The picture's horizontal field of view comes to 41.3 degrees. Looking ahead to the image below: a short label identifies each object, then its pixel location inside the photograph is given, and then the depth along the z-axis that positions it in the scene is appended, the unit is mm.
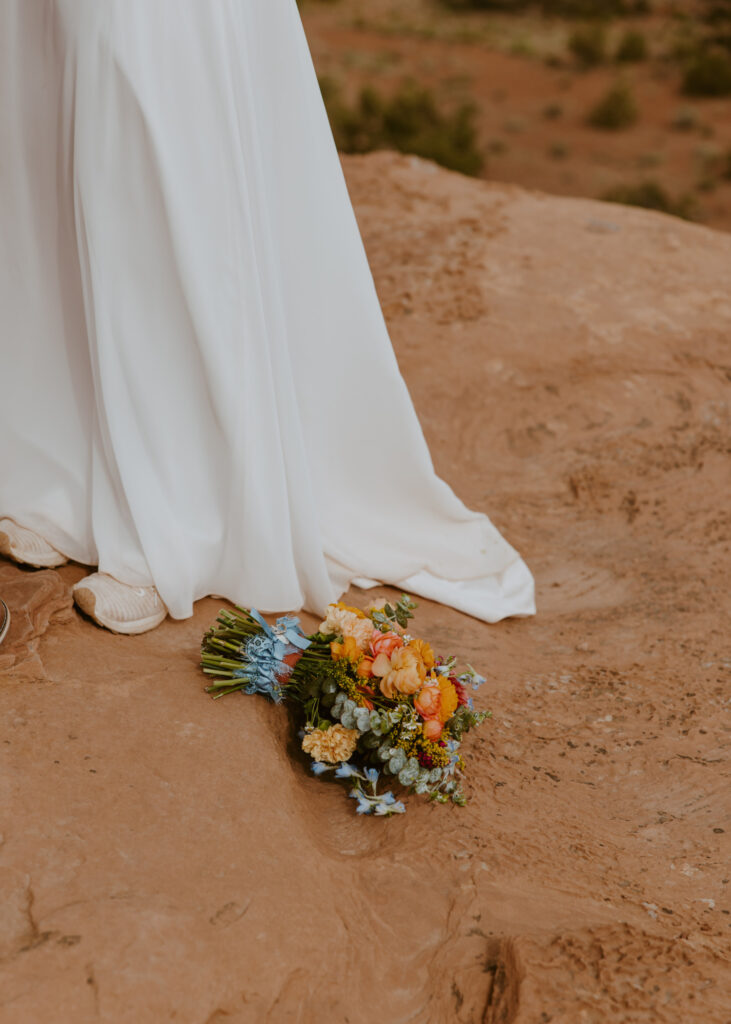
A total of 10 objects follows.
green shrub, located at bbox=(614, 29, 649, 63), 15539
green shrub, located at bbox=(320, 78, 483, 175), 12539
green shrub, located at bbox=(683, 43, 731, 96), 14195
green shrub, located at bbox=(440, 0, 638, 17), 18250
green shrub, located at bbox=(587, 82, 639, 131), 13344
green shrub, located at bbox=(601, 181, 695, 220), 11148
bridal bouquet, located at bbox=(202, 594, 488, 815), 2262
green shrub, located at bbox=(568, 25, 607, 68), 15461
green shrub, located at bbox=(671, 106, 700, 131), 13438
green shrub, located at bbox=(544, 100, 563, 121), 13805
